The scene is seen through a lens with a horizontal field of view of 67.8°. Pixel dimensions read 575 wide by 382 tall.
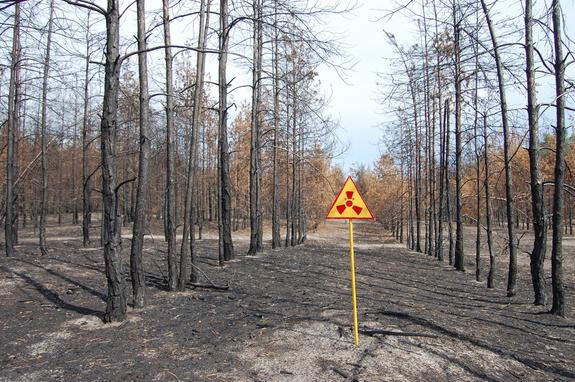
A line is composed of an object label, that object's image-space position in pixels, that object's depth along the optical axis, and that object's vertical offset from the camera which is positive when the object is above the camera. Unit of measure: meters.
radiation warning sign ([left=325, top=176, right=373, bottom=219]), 5.61 -0.01
